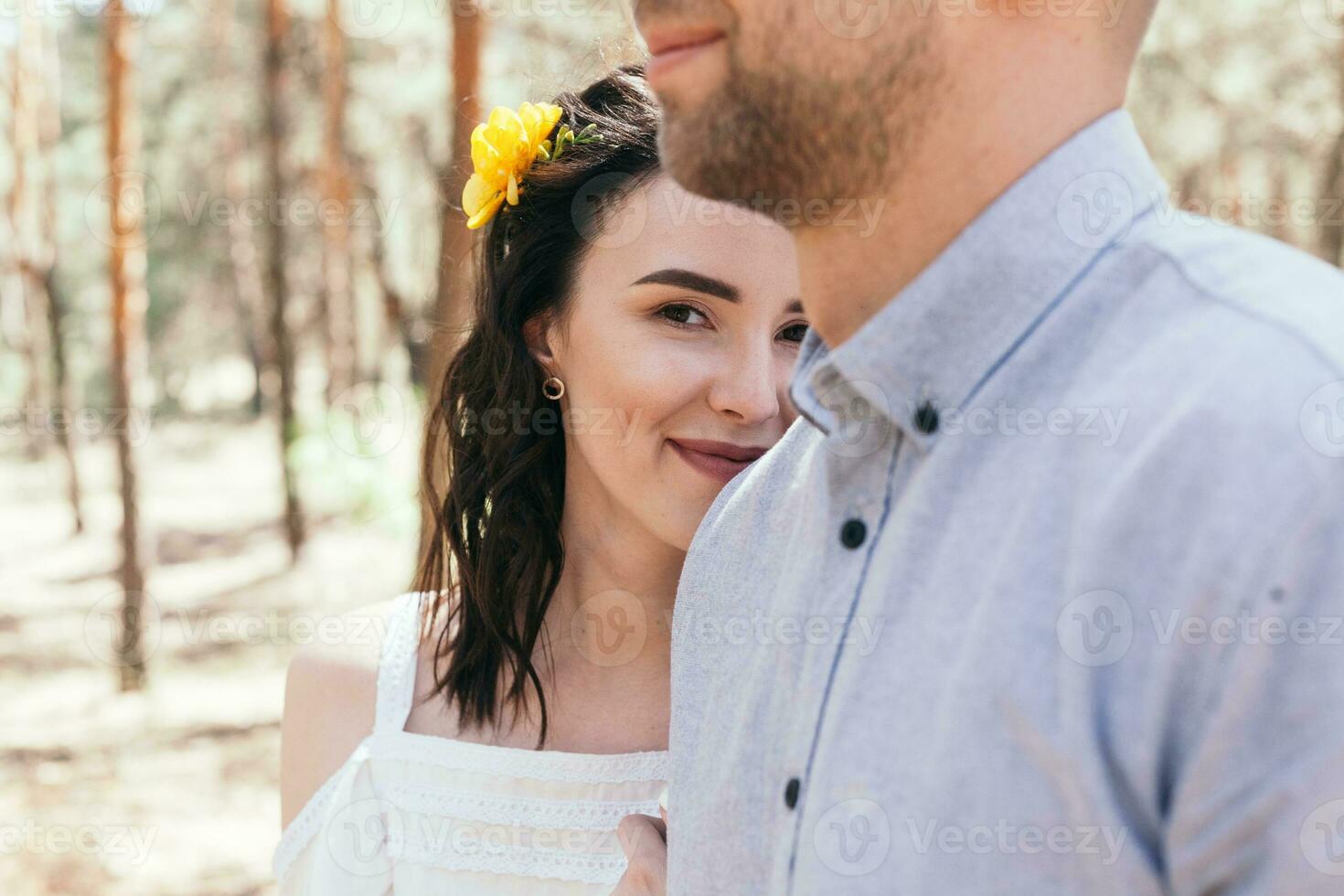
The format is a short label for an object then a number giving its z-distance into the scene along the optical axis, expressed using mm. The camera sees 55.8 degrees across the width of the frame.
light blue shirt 832
